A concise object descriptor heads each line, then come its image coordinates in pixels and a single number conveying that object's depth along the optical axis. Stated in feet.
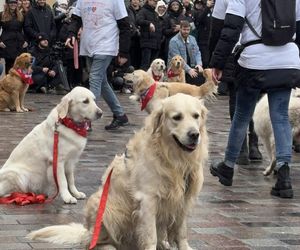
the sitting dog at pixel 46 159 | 21.43
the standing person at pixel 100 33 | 35.37
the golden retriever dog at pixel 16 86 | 47.19
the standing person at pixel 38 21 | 55.01
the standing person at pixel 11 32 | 54.29
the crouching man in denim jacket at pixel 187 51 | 58.42
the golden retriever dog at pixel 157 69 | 54.85
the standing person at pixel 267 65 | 21.74
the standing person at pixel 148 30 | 59.36
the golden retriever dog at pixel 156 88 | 40.47
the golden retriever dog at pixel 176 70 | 56.13
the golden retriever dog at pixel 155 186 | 14.46
